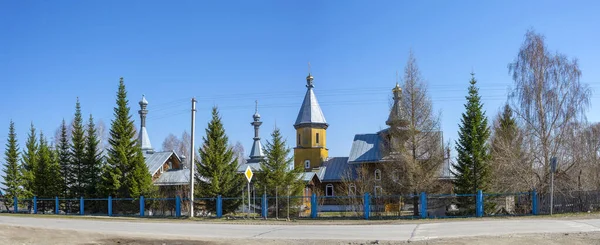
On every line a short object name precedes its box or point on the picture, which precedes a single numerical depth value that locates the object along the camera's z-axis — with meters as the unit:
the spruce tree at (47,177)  43.12
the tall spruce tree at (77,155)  42.00
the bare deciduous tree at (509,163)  27.59
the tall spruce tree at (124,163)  37.41
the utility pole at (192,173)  28.17
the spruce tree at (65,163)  42.91
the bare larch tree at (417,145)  29.38
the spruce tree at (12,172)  47.28
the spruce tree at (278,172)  32.47
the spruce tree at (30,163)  44.50
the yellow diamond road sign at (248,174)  24.75
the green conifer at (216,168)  33.19
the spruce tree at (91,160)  41.19
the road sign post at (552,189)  23.12
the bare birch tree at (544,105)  28.19
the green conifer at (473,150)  32.28
